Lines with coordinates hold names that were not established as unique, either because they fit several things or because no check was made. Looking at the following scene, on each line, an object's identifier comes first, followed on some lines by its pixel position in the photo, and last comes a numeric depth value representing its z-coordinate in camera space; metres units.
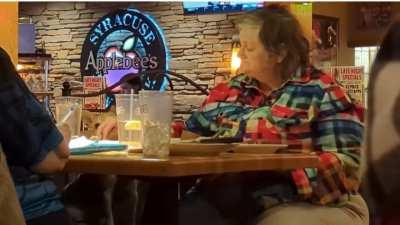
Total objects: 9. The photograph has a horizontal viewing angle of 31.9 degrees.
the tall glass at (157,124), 1.73
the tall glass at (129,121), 2.11
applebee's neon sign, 7.53
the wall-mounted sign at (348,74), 3.67
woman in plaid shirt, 2.08
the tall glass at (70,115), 2.11
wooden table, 1.56
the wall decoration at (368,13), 6.09
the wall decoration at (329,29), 6.45
